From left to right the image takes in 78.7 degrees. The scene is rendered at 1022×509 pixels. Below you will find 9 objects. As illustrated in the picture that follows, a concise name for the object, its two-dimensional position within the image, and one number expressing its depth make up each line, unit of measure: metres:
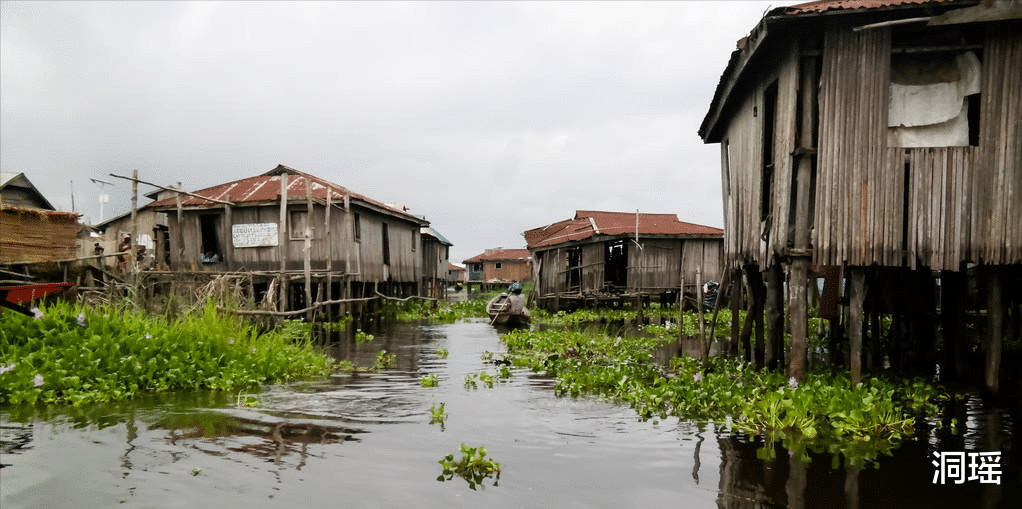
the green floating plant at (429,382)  10.27
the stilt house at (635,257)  26.52
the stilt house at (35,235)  17.48
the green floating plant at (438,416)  7.73
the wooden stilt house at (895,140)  7.73
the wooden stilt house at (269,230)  21.33
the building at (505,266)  66.00
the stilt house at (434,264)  40.69
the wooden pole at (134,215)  15.73
